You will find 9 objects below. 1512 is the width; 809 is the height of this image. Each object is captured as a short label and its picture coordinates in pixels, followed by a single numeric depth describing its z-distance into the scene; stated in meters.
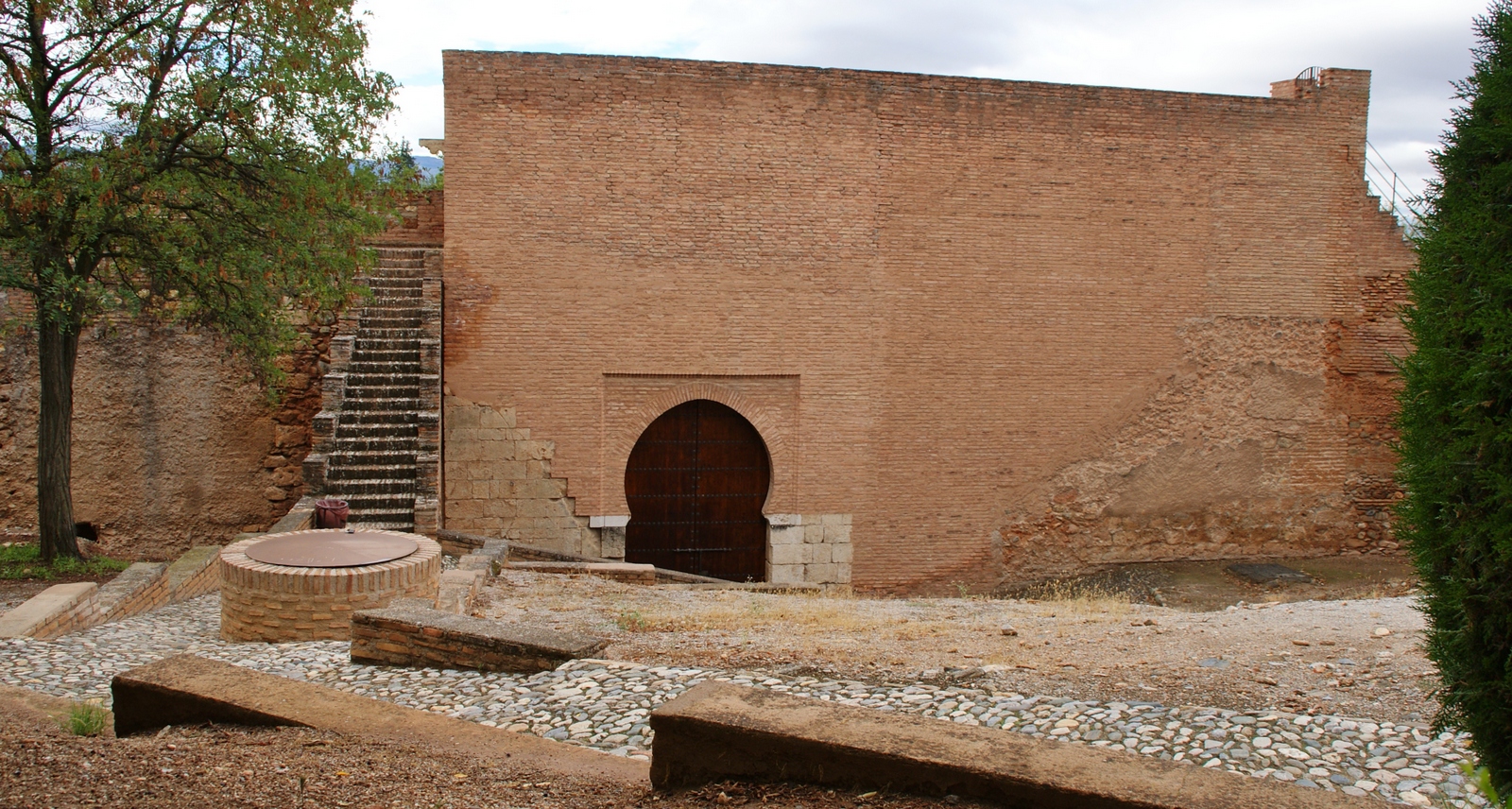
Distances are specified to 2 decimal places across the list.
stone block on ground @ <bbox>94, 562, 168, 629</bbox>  8.05
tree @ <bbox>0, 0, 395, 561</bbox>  8.91
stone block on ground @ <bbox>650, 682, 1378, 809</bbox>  3.08
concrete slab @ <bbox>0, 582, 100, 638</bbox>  6.91
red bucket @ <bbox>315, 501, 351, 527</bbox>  9.26
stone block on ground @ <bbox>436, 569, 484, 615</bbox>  8.09
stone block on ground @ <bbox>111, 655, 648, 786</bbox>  4.20
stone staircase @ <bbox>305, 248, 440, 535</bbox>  11.20
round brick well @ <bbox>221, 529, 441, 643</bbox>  7.01
